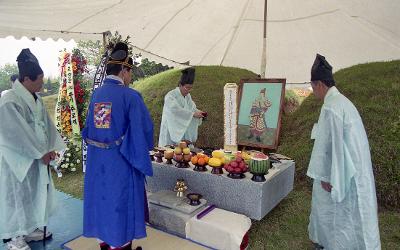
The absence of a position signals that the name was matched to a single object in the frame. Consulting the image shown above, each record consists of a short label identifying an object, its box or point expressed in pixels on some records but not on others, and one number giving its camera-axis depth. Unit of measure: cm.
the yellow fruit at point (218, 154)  371
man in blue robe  271
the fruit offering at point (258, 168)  332
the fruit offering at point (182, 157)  382
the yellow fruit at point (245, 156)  375
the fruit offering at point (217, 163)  356
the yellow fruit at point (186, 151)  382
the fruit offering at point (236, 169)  343
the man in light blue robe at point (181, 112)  445
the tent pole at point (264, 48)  407
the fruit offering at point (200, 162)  368
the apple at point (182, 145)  397
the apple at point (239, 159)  350
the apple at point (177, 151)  387
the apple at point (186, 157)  380
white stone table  333
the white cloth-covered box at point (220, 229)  306
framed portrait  416
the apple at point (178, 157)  382
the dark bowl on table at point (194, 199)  344
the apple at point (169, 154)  392
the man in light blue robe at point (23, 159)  314
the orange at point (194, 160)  370
